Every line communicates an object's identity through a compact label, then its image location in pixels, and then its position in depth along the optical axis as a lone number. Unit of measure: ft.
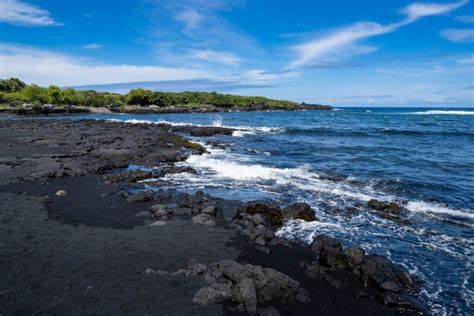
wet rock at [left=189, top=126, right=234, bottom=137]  172.51
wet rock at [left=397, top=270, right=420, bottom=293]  31.93
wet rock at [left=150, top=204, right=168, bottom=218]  48.04
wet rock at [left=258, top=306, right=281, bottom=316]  26.07
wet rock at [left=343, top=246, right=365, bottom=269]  34.63
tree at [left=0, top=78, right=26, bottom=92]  490.53
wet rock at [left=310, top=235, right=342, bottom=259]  37.13
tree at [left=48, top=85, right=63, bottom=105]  429.38
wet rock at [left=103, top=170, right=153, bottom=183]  69.63
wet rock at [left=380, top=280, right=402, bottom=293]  30.50
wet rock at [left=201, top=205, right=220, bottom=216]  49.16
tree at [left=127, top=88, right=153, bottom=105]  515.91
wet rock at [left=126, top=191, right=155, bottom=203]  54.39
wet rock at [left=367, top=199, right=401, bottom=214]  53.68
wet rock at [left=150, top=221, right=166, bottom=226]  44.55
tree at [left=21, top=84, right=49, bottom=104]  422.41
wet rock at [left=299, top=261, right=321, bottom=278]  33.09
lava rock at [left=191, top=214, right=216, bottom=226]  45.38
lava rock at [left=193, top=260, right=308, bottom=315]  27.43
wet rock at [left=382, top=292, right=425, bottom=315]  28.63
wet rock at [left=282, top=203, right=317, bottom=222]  49.13
